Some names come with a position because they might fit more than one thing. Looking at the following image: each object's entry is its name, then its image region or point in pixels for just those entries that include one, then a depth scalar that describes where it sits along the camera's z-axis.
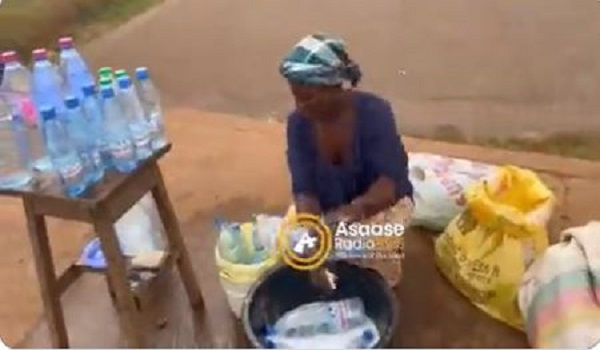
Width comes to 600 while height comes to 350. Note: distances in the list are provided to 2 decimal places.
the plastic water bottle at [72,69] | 2.24
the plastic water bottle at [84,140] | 2.11
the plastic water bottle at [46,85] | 2.18
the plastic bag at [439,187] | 2.69
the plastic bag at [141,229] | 2.63
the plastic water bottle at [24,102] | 2.12
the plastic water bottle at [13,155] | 2.13
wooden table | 2.13
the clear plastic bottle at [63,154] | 2.08
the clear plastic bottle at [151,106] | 2.25
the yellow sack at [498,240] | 2.38
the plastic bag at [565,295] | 2.15
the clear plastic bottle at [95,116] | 2.14
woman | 2.23
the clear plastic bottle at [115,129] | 2.15
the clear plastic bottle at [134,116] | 2.18
